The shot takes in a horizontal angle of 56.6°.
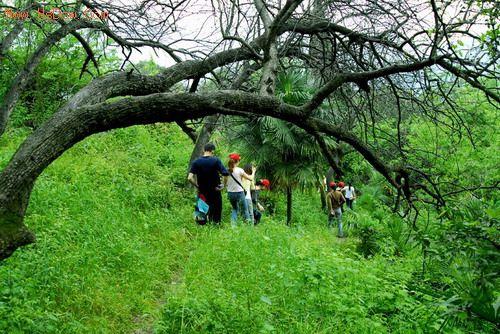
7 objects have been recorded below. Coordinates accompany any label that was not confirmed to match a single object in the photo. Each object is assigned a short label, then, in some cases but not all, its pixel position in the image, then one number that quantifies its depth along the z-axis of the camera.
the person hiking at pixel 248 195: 9.47
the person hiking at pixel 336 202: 13.27
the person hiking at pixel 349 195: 18.61
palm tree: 11.96
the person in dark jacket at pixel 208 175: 7.85
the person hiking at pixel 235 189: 9.09
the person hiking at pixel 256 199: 9.99
